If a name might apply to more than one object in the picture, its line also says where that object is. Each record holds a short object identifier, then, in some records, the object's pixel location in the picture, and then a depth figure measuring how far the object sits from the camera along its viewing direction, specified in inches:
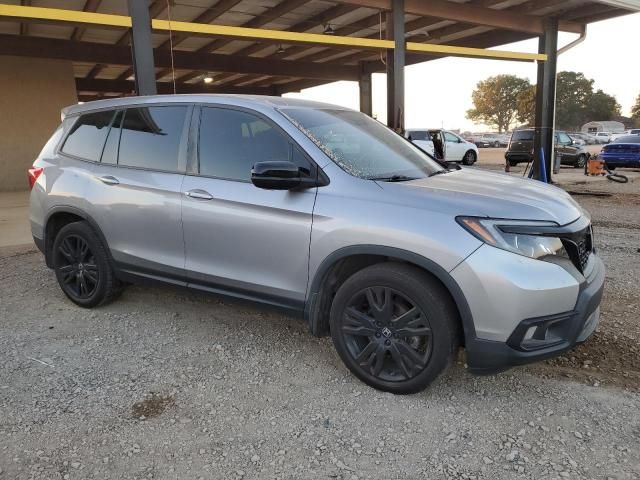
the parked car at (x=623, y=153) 641.0
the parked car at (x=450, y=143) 792.9
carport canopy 278.1
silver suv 101.0
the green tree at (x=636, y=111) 3300.2
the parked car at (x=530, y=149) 687.1
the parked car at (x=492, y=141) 2148.1
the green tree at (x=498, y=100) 3474.4
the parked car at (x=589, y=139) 1917.3
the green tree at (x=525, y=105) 2984.7
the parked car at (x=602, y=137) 2063.0
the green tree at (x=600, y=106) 3225.9
